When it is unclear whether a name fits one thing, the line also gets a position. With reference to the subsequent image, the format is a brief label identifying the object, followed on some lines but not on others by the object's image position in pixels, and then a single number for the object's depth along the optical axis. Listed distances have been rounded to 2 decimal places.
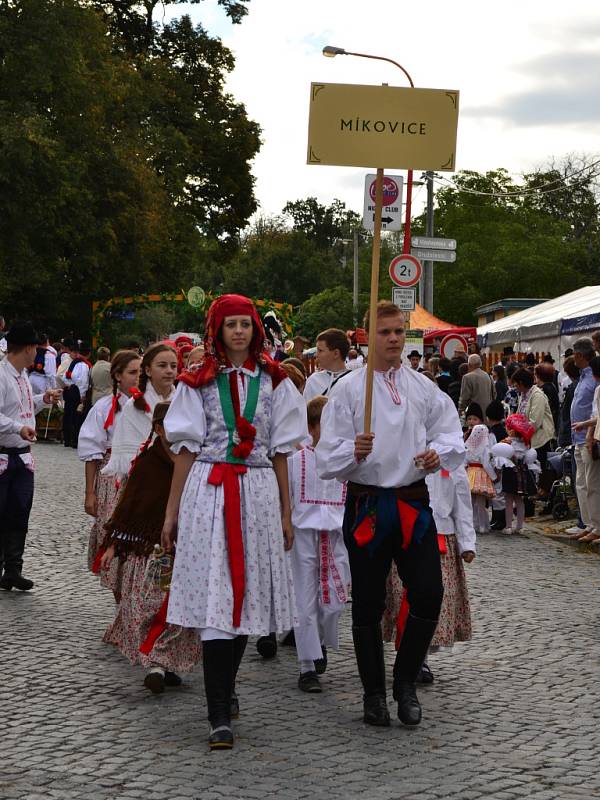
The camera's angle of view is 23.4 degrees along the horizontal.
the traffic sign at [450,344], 26.23
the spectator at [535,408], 16.12
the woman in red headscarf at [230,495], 5.96
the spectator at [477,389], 18.94
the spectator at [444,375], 22.11
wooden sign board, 6.72
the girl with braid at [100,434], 8.89
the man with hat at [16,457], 10.09
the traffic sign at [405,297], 20.05
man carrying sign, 6.23
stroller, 15.85
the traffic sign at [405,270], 19.52
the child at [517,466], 15.06
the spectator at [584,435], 13.62
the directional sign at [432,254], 23.28
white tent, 21.20
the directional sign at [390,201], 20.27
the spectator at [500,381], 20.61
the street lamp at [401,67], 21.32
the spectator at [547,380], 16.97
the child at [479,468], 15.05
